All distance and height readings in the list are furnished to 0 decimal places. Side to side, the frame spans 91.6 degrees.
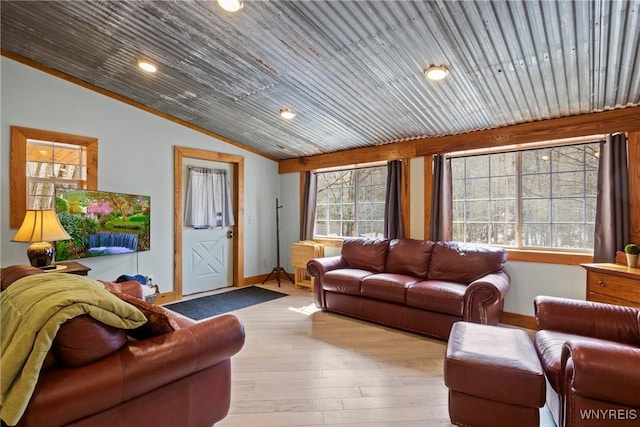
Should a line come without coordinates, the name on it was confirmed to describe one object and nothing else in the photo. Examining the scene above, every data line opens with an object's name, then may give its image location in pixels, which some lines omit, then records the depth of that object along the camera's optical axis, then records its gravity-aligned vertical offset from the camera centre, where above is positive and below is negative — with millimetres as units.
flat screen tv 3311 -107
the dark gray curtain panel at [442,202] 3865 +137
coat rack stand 5509 -838
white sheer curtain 4648 +202
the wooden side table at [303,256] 4918 -698
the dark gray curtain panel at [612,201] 2844 +109
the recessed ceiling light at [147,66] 3035 +1459
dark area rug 3888 -1229
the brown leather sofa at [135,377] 1169 -698
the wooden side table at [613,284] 2424 -581
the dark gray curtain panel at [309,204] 5285 +152
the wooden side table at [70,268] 2888 -539
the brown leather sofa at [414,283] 2922 -750
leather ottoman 1631 -927
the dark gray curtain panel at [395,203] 4258 +136
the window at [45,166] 3207 +533
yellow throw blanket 1092 -425
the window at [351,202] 4723 +171
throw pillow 1533 -540
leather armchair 1369 -789
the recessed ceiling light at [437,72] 2531 +1168
